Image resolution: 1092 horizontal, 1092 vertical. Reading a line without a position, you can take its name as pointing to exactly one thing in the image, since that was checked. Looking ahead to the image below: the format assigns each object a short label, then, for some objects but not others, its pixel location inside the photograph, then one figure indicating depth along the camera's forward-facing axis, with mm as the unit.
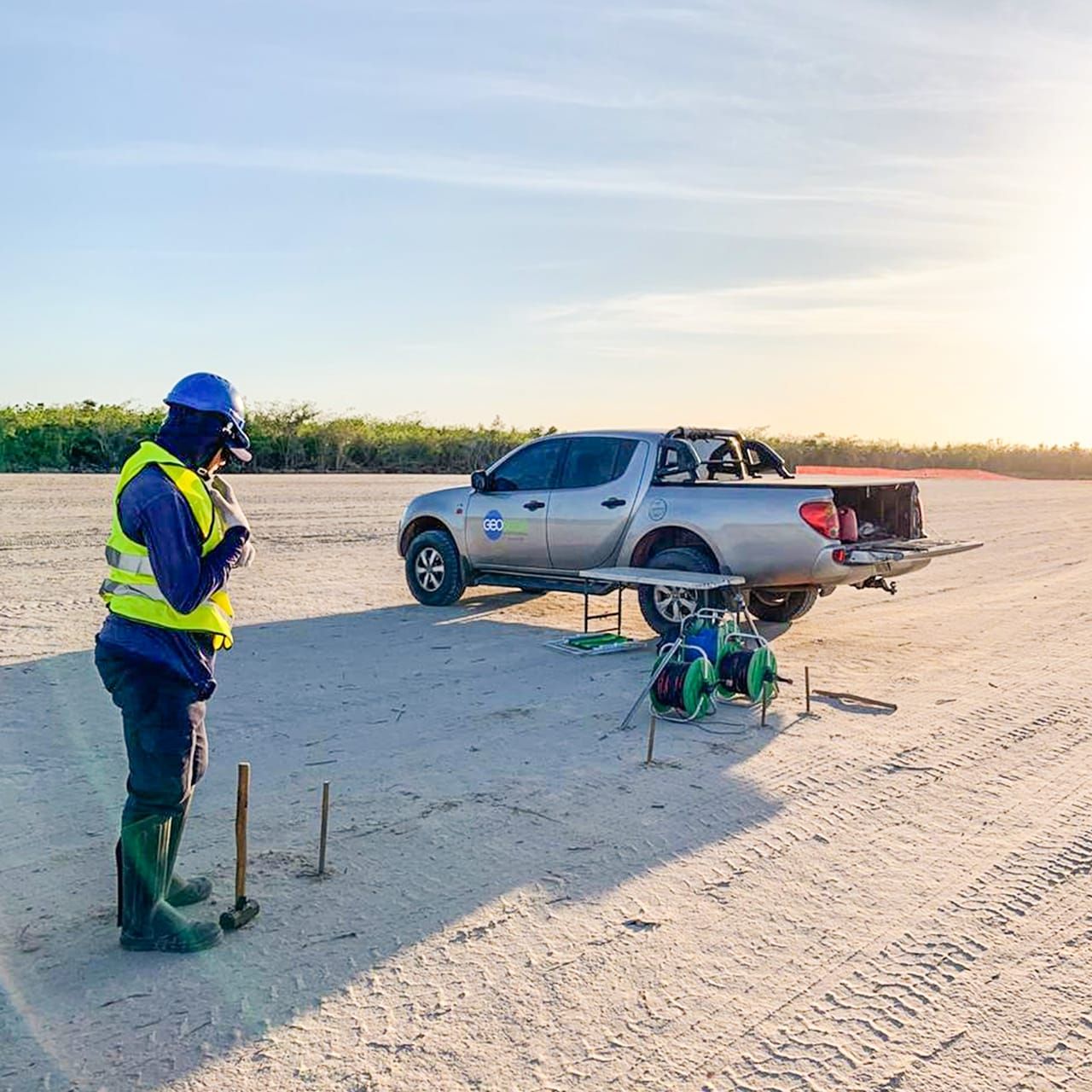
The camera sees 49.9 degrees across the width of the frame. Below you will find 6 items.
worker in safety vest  3979
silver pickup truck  10031
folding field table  9484
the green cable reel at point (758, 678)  7781
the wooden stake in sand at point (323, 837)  4828
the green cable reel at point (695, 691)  7422
